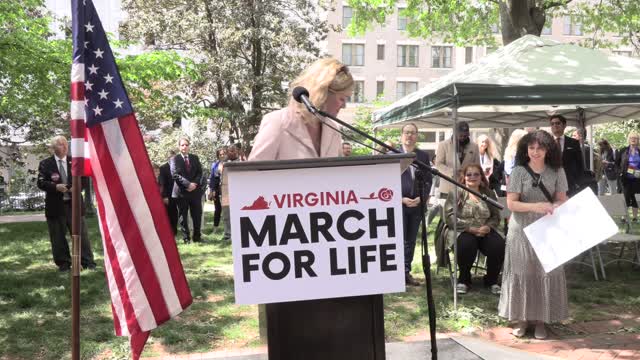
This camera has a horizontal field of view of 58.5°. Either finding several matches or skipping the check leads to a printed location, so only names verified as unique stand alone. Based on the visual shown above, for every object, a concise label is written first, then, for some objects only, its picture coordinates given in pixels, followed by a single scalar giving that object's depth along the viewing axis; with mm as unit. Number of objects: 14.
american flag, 2803
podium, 2141
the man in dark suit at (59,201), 7656
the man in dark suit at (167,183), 10398
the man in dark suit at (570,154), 7383
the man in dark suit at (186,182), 10320
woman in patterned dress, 4945
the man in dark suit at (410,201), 6762
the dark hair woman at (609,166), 15320
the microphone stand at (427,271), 2590
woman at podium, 2576
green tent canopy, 5699
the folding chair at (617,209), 7434
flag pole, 2607
